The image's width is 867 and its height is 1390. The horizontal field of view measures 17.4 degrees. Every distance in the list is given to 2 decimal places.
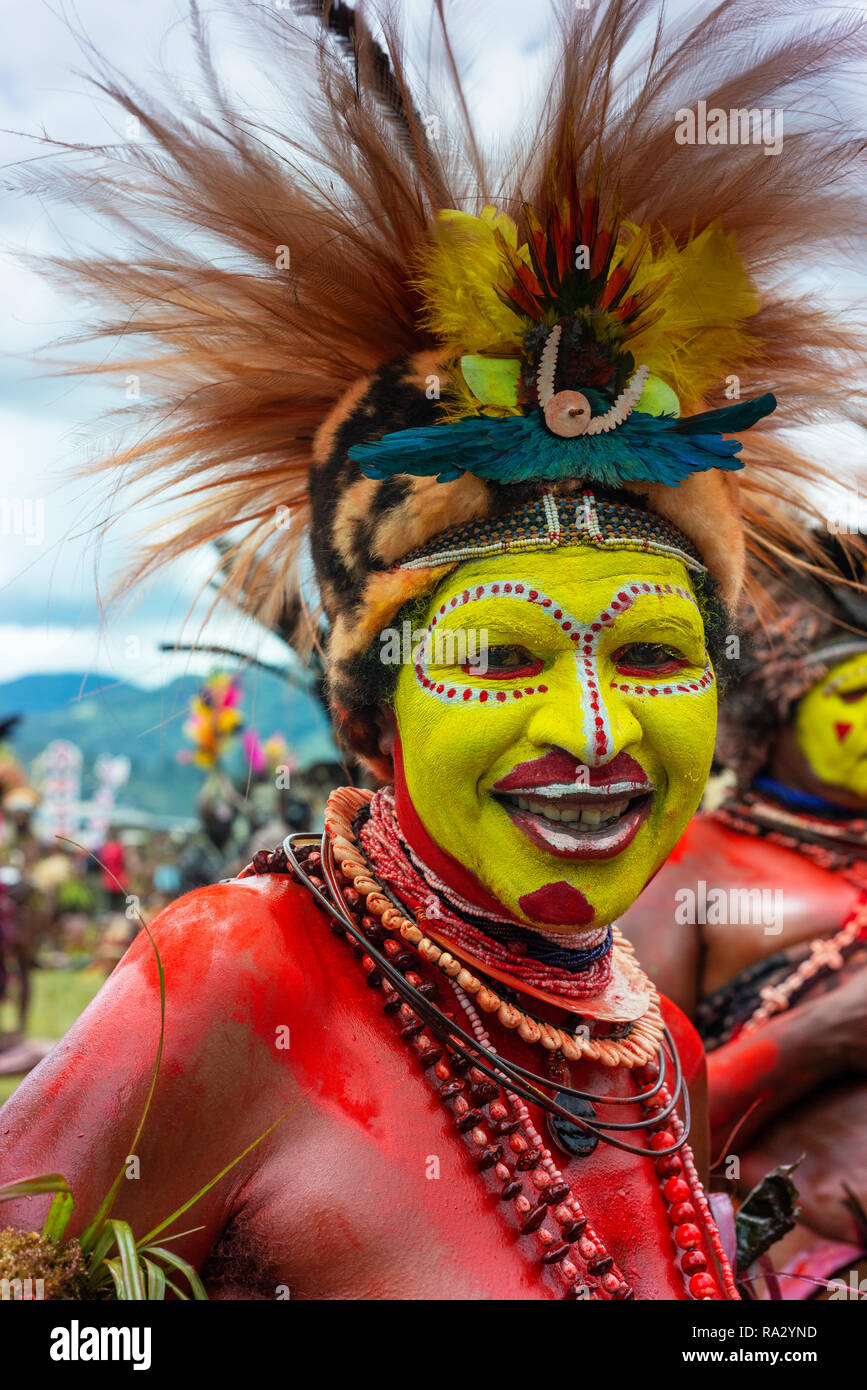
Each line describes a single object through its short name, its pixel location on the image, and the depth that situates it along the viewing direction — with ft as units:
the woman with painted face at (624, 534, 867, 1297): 4.83
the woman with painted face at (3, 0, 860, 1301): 3.54
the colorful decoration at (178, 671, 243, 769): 25.69
